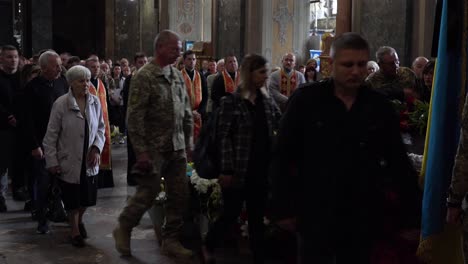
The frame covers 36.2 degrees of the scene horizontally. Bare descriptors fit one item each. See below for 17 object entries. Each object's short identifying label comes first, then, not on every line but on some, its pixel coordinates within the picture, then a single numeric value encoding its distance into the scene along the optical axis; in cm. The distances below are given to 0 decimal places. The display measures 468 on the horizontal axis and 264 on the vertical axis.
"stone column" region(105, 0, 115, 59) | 2766
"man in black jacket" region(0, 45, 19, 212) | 922
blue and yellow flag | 461
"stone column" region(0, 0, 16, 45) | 2917
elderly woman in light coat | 690
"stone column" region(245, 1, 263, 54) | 1869
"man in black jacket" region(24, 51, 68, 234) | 760
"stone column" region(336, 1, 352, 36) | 1312
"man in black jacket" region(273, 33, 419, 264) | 365
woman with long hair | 565
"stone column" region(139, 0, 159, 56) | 2845
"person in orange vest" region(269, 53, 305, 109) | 1146
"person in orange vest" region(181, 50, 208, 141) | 1102
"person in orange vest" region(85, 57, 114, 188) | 1002
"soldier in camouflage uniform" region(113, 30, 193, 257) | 620
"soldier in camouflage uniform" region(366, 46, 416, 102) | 765
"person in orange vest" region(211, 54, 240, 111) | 1212
